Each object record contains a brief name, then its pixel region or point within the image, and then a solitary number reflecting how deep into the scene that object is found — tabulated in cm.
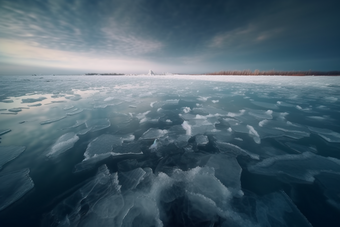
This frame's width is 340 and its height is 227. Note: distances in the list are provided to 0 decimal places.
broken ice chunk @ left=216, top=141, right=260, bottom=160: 250
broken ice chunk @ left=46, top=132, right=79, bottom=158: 258
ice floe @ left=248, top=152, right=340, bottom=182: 205
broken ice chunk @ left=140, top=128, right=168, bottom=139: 315
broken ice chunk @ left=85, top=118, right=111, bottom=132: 370
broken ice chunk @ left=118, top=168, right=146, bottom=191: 187
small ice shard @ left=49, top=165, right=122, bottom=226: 144
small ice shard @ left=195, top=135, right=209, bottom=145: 298
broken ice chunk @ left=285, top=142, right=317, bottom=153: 262
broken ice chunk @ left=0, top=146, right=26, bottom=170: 233
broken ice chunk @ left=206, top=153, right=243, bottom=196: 187
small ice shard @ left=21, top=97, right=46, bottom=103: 671
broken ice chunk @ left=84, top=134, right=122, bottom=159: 258
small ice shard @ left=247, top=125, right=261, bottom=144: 304
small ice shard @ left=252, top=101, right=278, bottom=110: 592
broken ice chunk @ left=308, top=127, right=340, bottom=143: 303
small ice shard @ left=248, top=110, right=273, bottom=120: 452
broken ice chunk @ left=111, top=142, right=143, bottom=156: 256
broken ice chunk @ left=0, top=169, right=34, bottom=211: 165
